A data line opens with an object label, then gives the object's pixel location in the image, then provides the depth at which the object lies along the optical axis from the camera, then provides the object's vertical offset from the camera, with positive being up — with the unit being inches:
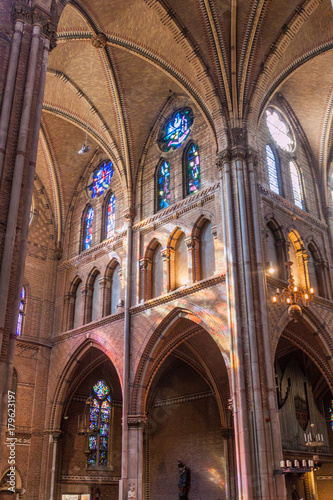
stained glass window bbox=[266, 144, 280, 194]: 727.3 +415.2
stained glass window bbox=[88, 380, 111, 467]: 832.3 +111.4
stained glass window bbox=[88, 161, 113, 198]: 904.3 +506.0
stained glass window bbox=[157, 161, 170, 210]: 776.3 +426.7
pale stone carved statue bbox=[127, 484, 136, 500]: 622.4 +7.9
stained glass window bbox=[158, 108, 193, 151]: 794.2 +514.0
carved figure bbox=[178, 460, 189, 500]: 772.0 +26.1
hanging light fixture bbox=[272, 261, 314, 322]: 470.6 +174.0
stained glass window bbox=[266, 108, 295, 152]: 784.3 +505.2
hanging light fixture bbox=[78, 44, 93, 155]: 617.9 +377.3
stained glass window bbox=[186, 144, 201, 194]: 731.4 +422.4
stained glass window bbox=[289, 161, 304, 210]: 763.4 +418.9
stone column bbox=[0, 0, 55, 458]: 336.5 +225.6
